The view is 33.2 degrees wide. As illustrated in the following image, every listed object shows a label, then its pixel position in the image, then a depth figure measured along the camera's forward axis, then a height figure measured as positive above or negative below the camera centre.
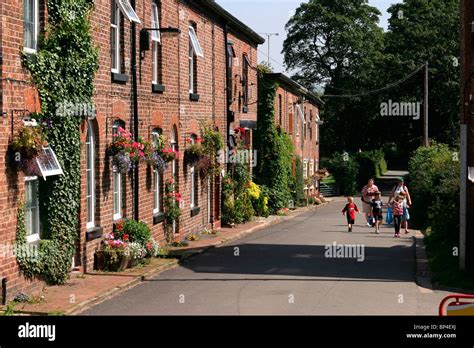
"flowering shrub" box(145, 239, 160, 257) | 18.90 -2.21
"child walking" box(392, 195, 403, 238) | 26.16 -1.85
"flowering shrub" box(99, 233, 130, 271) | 17.06 -2.08
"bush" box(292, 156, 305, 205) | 44.44 -1.51
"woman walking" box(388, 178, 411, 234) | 26.05 -1.24
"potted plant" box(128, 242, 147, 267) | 17.48 -2.12
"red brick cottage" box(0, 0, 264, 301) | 13.27 +1.35
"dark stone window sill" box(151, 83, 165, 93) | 21.06 +1.85
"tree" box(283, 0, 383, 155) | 65.69 +8.55
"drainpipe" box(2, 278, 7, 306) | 12.63 -2.15
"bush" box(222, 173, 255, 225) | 29.97 -1.79
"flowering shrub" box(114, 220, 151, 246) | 18.09 -1.71
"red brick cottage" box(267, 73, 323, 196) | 42.25 +2.34
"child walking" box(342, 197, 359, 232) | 27.94 -1.88
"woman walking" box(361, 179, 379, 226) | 27.81 -1.32
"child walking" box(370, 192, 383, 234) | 28.05 -1.86
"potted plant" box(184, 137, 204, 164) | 24.70 +0.18
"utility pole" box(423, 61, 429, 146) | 45.72 +2.09
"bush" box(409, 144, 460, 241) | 20.28 -1.13
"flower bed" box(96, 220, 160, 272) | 17.09 -2.00
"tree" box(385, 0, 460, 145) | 59.25 +7.77
